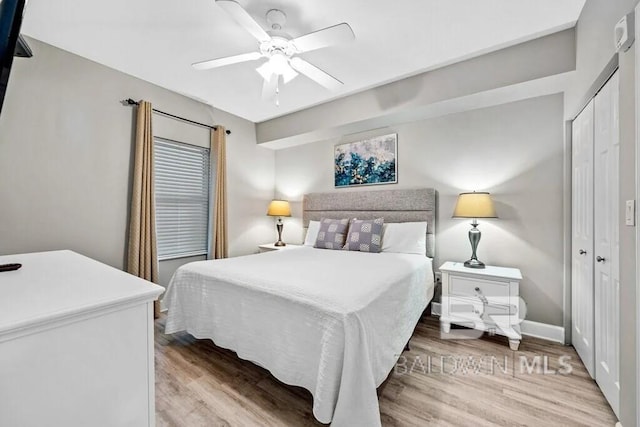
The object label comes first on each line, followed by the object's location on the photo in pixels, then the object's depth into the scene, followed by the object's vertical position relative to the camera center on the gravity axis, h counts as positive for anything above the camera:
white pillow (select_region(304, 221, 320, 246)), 3.74 -0.23
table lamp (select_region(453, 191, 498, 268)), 2.50 +0.09
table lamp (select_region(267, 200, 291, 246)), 4.20 +0.09
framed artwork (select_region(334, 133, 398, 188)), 3.46 +0.75
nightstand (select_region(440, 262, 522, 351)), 2.32 -0.72
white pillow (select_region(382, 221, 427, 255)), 2.97 -0.22
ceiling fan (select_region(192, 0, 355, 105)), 1.67 +1.18
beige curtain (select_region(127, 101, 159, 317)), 2.82 +0.04
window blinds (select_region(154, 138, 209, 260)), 3.24 +0.20
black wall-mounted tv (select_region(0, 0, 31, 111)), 0.69 +0.47
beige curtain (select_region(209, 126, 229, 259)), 3.65 +0.23
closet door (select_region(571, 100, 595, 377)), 1.90 -0.14
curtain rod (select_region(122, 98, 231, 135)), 2.82 +1.17
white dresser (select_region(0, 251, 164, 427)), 0.69 -0.40
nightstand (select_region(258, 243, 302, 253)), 4.01 -0.47
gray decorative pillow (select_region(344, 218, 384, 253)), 3.09 -0.22
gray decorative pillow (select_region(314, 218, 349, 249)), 3.32 -0.21
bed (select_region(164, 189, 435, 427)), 1.34 -0.62
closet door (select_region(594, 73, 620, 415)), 1.50 -0.11
